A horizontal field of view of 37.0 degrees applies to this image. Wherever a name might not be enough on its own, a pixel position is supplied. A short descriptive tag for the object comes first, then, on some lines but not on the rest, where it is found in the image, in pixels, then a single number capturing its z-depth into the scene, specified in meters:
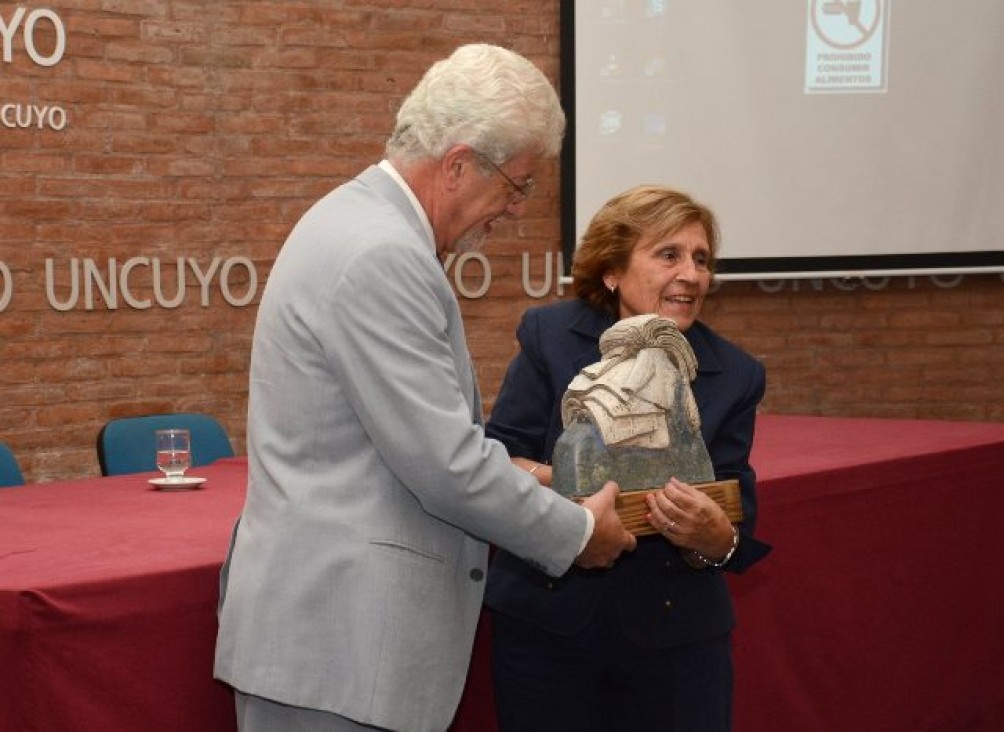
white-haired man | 1.81
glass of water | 3.43
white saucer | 3.33
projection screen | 6.24
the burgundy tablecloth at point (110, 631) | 2.08
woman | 2.20
